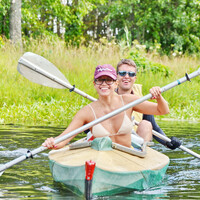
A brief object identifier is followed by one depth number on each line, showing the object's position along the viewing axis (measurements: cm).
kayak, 818
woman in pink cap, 941
